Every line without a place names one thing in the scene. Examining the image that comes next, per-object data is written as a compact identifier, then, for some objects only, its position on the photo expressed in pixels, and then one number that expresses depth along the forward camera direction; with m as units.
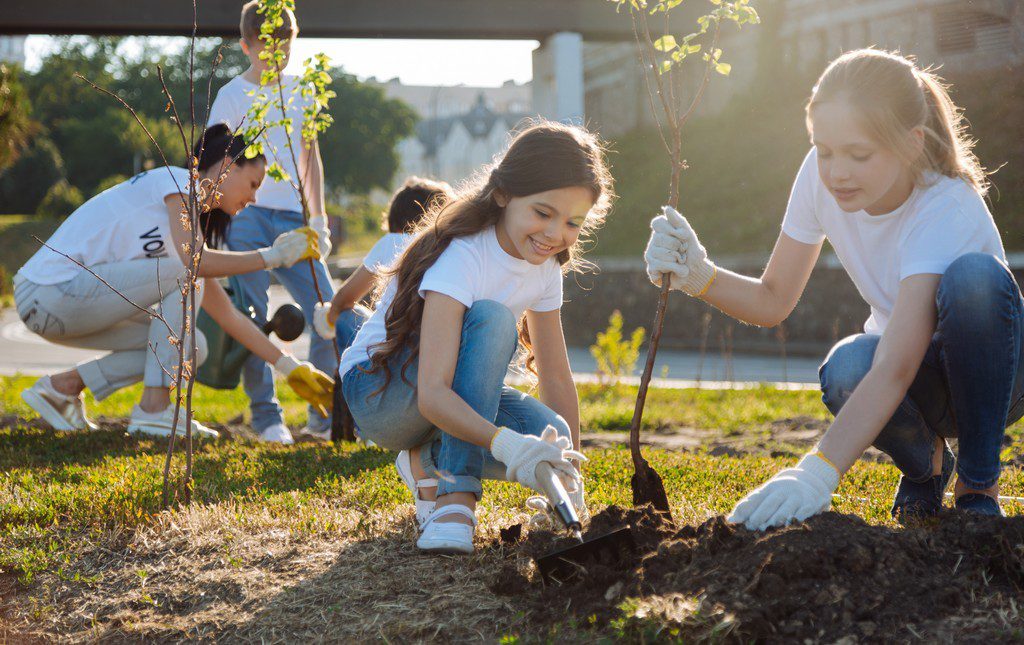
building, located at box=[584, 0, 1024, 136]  13.10
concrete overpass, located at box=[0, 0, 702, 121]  12.15
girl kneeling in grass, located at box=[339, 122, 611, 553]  2.51
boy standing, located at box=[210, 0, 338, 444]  4.88
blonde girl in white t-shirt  2.34
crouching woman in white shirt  4.30
